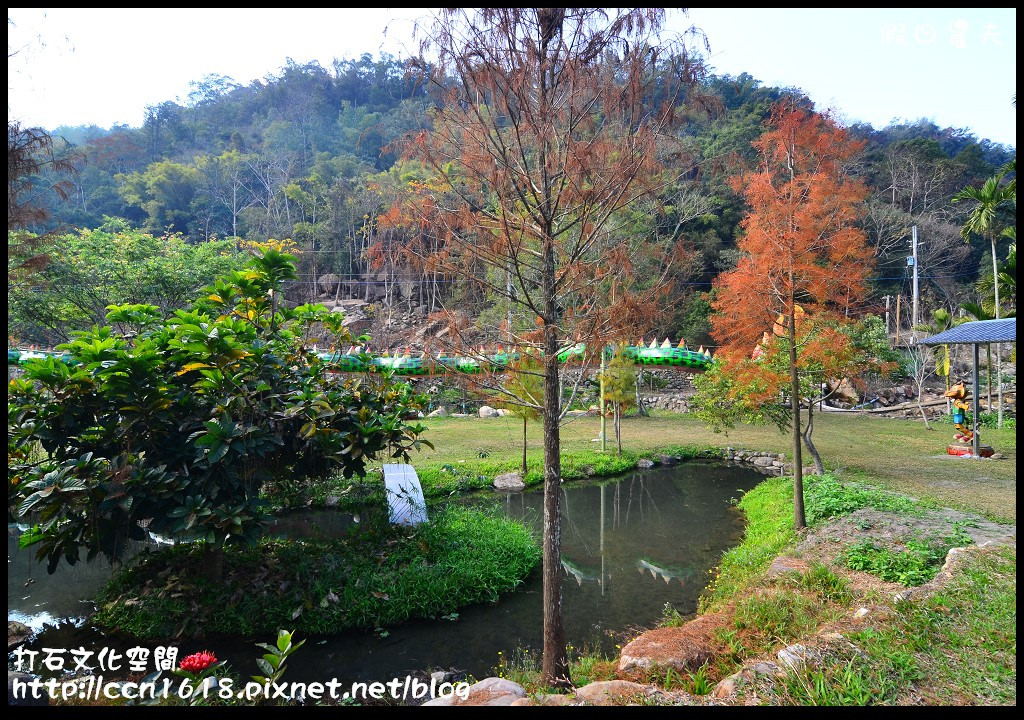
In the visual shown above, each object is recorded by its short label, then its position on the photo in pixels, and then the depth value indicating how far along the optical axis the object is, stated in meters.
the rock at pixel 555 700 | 3.05
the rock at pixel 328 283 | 33.54
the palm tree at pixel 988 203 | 14.02
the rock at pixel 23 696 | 2.77
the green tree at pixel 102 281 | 16.12
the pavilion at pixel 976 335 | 9.20
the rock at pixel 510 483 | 10.44
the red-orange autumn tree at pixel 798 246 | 6.90
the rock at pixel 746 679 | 3.02
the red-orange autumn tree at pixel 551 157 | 3.77
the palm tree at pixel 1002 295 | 14.21
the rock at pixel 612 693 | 3.03
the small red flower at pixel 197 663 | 2.58
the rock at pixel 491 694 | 3.26
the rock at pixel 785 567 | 5.43
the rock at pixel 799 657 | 3.09
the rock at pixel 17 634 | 4.68
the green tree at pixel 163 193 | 38.06
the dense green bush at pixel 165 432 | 4.56
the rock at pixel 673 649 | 3.82
